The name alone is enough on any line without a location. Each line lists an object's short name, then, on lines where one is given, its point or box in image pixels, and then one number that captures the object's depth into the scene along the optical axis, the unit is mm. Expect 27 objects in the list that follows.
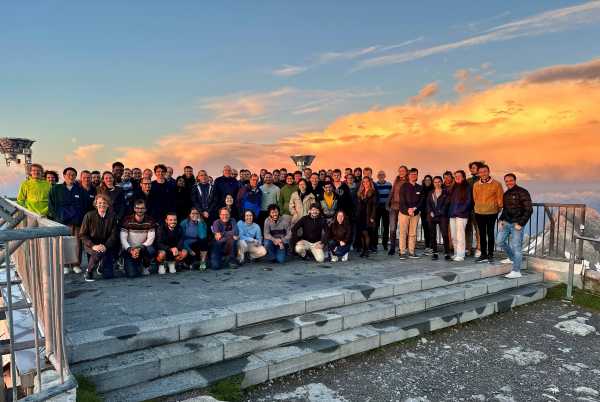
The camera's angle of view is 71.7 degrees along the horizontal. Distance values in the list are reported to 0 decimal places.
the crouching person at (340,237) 8992
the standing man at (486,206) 8383
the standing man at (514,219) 7891
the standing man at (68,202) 7590
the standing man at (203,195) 8586
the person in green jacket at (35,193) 7875
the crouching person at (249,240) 8492
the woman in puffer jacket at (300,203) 9242
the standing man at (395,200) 9398
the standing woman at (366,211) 9500
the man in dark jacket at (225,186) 8906
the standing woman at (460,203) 8656
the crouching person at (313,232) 8914
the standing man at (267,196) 9445
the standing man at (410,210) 9180
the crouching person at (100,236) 7027
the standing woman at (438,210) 9039
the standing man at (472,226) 9023
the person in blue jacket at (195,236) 7996
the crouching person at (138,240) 7310
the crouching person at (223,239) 8086
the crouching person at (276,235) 8758
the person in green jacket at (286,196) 9492
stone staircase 4227
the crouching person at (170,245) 7590
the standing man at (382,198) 10039
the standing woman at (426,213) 9734
